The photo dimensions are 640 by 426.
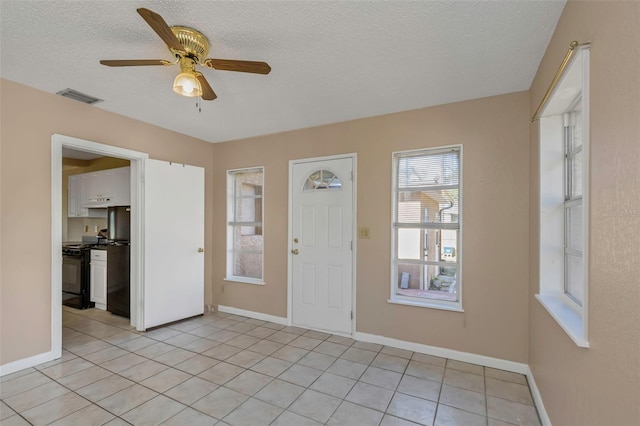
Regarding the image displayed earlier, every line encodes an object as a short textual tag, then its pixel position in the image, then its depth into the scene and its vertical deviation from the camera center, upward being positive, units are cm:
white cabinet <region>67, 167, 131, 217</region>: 436 +32
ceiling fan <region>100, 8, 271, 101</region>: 184 +96
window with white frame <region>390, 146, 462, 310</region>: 296 -15
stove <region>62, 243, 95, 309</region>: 445 -99
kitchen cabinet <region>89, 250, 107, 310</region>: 429 -99
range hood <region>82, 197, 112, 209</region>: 455 +14
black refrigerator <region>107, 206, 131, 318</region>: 394 -70
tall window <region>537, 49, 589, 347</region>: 179 +8
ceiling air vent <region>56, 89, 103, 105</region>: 275 +112
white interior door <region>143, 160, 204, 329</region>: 356 -39
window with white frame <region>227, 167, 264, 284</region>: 420 -19
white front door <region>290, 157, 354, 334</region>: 346 -39
